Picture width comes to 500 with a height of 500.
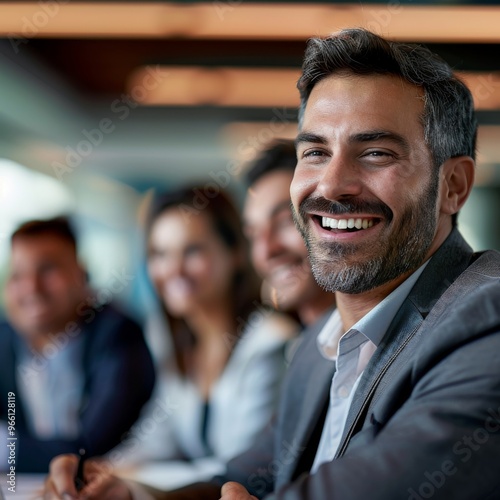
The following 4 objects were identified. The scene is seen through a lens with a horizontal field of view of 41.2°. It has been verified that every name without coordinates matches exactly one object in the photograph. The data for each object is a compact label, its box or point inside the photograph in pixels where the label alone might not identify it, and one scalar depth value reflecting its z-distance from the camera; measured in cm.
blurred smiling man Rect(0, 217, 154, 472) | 242
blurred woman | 230
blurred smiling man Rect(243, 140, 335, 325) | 227
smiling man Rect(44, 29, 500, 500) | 83
